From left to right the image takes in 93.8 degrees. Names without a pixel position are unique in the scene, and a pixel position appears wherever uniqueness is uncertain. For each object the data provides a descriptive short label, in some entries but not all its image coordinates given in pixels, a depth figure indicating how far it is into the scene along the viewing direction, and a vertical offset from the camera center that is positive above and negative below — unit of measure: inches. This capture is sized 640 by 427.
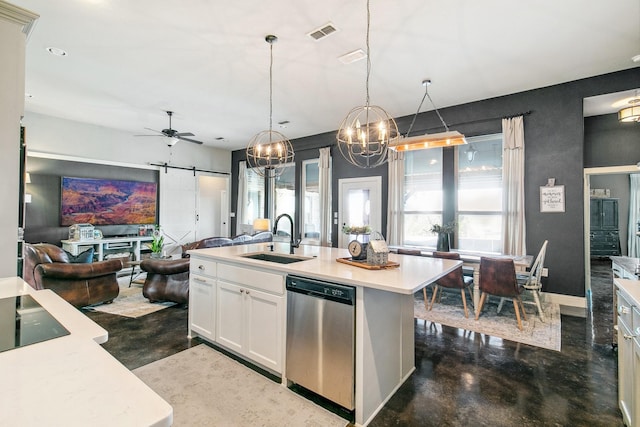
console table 226.8 -25.1
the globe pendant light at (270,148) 127.9 +31.4
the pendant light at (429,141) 131.9 +34.3
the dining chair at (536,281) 146.5 -32.4
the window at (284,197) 316.8 +20.4
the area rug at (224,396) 77.7 -52.9
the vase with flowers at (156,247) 214.1 -24.8
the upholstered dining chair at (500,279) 138.6 -29.5
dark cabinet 300.8 -9.2
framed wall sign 171.3 +11.2
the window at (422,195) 218.5 +15.8
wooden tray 87.3 -14.5
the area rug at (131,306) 158.1 -51.3
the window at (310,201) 293.4 +14.8
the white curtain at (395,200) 225.1 +12.5
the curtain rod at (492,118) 181.3 +63.8
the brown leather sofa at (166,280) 163.3 -36.6
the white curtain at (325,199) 271.3 +15.4
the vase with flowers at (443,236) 192.2 -12.5
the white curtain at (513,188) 180.9 +18.3
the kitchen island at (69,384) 23.9 -16.1
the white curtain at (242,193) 345.7 +25.3
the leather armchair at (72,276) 148.9 -32.3
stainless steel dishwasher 76.8 -33.4
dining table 149.2 -24.2
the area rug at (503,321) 129.2 -51.7
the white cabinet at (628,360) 63.3 -32.5
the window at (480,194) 197.0 +15.3
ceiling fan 208.1 +57.1
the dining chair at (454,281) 156.0 -34.3
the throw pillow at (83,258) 178.2 -26.4
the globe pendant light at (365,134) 107.2 +30.4
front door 244.1 +11.2
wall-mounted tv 238.7 +11.1
